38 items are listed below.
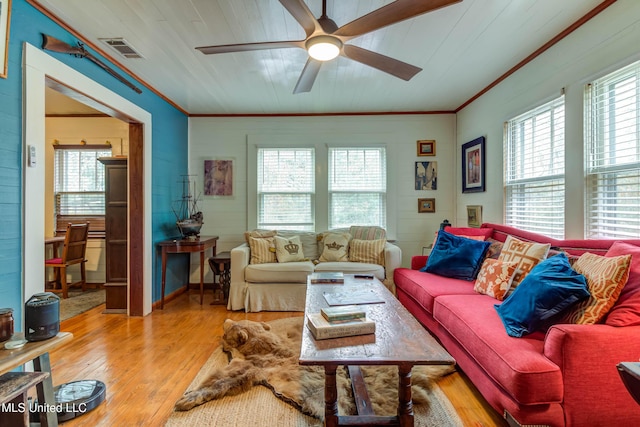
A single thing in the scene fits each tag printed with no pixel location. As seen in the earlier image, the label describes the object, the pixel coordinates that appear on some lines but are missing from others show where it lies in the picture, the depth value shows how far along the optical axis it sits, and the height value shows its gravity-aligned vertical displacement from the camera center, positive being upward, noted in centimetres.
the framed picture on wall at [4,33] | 180 +104
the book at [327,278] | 267 -58
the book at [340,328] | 150 -57
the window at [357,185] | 451 +38
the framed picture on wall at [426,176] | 449 +51
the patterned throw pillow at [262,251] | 378 -49
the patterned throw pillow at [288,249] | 382 -48
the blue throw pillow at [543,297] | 162 -46
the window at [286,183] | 454 +41
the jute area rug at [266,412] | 169 -114
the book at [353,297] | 205 -60
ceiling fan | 156 +102
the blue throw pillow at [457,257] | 286 -44
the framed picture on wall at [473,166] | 378 +58
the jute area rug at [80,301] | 354 -114
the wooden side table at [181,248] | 363 -44
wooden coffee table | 130 -62
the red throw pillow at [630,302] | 146 -44
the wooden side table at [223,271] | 375 -74
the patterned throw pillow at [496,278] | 225 -50
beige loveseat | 355 -74
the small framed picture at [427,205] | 448 +9
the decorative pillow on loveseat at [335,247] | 388 -45
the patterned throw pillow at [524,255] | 217 -32
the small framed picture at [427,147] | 447 +92
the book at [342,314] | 158 -53
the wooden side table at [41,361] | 131 -65
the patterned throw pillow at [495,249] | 276 -34
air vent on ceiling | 256 +140
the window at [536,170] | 261 +39
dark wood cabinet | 348 -11
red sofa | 137 -73
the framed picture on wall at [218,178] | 455 +48
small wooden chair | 402 -59
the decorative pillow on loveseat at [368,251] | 379 -49
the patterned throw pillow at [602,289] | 153 -39
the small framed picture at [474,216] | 384 -6
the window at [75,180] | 466 +46
